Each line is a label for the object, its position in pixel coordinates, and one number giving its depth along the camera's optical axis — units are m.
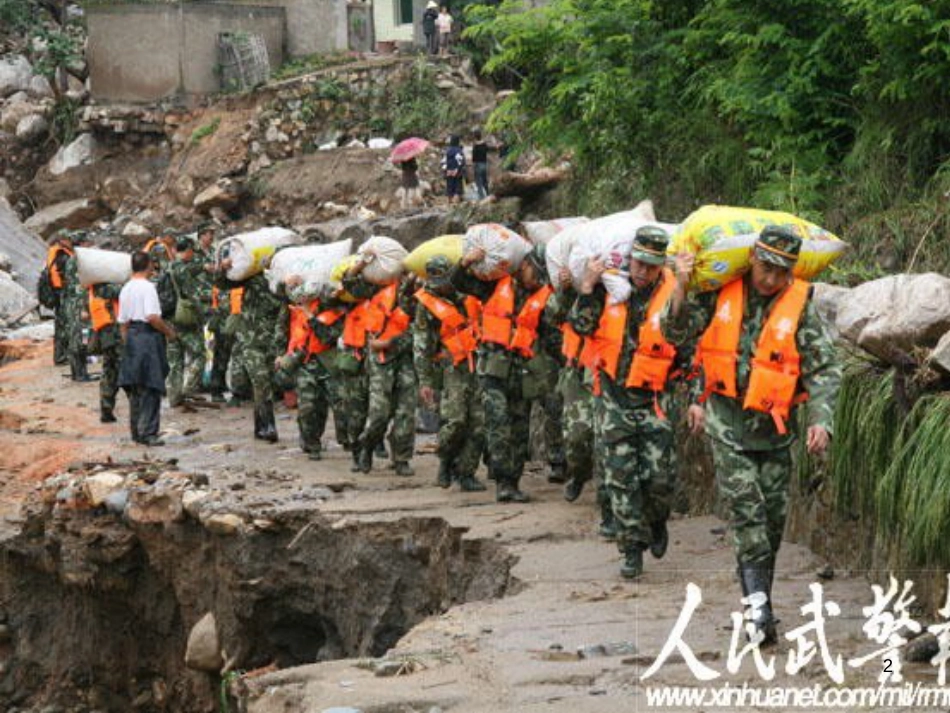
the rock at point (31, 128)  35.78
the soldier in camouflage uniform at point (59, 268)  20.92
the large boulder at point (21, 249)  29.50
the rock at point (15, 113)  35.94
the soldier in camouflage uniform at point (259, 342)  15.60
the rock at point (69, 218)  33.81
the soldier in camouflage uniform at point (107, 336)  16.59
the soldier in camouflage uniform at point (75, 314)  20.05
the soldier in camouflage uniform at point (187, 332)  18.11
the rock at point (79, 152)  34.66
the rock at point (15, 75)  36.78
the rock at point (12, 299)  27.39
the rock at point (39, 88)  36.41
